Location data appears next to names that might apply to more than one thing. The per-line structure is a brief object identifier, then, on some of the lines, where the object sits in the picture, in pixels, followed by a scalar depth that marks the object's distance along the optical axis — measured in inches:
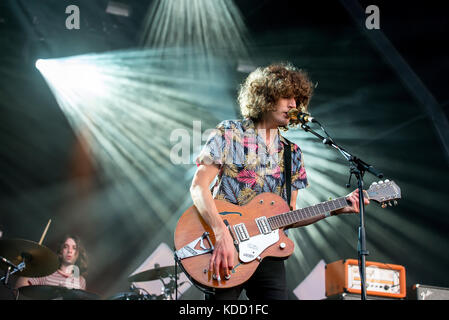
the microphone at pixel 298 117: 114.2
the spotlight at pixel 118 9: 267.4
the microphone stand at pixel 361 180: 101.2
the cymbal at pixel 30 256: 182.5
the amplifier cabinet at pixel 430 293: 192.9
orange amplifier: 194.7
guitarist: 100.1
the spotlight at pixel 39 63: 271.3
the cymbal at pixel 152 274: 211.9
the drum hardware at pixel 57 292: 187.0
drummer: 237.1
